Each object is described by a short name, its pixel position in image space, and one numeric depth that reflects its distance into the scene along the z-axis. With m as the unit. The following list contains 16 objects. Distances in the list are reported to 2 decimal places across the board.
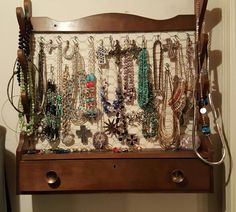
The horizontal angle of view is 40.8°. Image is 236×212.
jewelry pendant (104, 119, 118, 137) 1.07
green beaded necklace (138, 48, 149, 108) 1.04
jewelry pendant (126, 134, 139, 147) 1.06
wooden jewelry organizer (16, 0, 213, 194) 0.93
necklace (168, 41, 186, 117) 1.04
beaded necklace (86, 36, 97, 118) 1.05
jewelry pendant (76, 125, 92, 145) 1.06
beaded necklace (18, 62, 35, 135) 1.02
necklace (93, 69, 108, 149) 1.05
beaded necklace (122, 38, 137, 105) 1.06
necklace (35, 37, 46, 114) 1.06
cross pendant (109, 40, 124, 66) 1.06
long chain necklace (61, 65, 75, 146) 1.06
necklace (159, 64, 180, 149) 1.04
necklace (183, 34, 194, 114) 1.05
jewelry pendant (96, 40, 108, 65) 1.06
